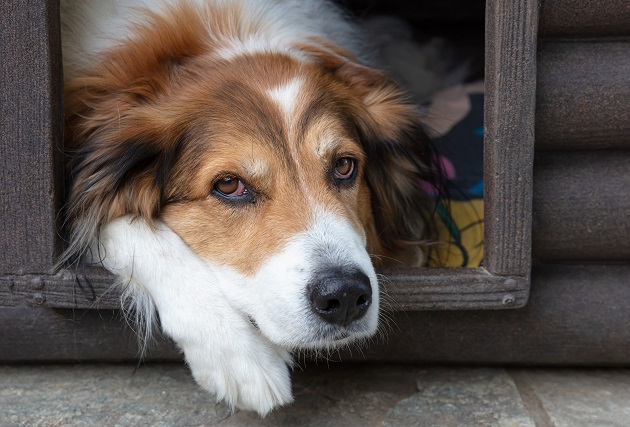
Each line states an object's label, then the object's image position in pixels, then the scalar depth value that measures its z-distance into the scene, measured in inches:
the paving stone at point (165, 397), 86.8
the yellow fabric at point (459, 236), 113.9
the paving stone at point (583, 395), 87.7
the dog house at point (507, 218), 84.3
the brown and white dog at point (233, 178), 78.9
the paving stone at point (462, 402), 87.0
